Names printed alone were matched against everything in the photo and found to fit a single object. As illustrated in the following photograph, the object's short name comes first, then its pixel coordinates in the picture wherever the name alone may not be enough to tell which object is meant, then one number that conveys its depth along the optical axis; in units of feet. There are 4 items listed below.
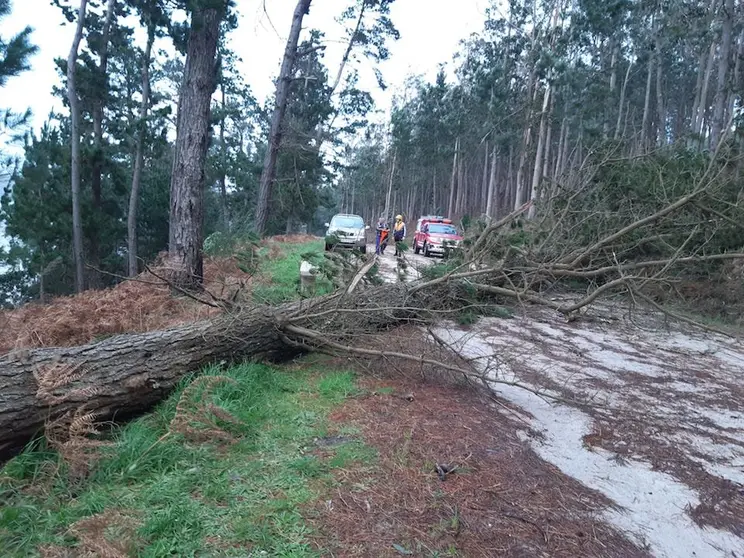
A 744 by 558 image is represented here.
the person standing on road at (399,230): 48.83
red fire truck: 63.87
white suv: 56.95
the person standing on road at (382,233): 42.11
